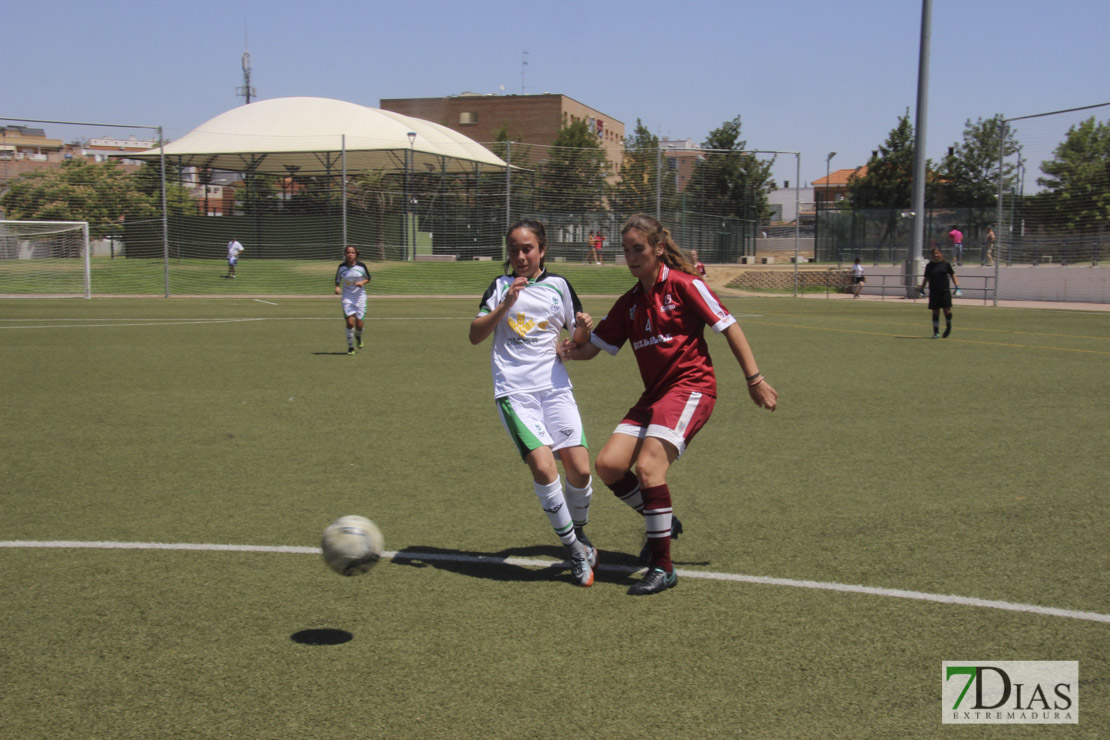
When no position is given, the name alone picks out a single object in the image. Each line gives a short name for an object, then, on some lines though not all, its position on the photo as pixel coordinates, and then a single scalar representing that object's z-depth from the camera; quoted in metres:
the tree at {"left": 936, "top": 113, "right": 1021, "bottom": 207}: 49.69
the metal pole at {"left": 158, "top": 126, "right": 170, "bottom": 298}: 32.25
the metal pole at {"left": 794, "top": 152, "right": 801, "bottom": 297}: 35.53
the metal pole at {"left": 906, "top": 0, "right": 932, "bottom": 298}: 32.44
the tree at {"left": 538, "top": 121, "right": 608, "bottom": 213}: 40.16
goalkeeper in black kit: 19.06
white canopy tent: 46.96
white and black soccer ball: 4.33
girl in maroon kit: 4.75
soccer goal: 31.81
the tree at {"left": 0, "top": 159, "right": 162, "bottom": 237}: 32.50
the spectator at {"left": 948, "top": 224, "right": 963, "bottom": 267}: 38.28
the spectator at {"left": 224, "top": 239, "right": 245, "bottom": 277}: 37.75
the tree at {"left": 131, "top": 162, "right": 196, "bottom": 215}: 33.97
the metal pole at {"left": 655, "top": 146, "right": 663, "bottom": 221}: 39.28
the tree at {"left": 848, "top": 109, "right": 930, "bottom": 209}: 60.00
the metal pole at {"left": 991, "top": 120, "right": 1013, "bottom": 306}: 30.50
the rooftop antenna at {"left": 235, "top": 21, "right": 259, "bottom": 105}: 94.12
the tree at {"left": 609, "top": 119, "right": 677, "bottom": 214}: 39.72
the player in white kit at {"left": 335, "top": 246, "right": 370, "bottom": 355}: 16.10
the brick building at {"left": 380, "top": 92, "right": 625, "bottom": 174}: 96.75
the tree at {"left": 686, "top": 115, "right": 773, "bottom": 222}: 40.72
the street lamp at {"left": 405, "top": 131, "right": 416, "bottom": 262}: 40.47
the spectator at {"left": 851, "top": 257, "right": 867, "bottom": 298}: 37.53
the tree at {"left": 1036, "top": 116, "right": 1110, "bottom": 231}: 28.83
